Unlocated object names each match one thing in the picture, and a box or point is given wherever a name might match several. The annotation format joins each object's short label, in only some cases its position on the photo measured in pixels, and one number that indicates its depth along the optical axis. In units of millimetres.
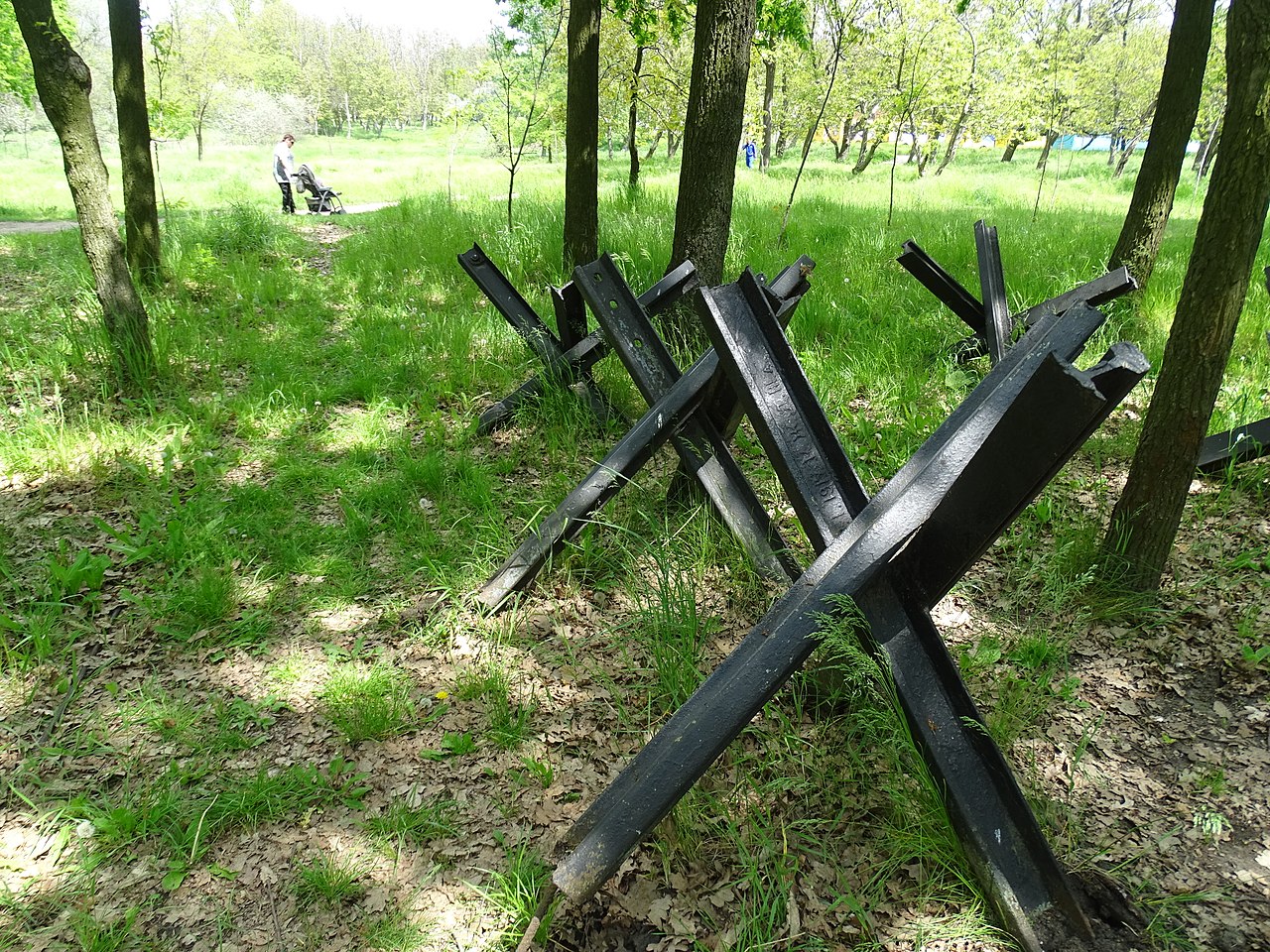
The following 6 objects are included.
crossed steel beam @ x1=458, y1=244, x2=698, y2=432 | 4148
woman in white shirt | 13141
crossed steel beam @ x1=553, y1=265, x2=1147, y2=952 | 1463
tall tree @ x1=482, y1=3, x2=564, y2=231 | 8340
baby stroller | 13203
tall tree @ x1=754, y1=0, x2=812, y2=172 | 5793
